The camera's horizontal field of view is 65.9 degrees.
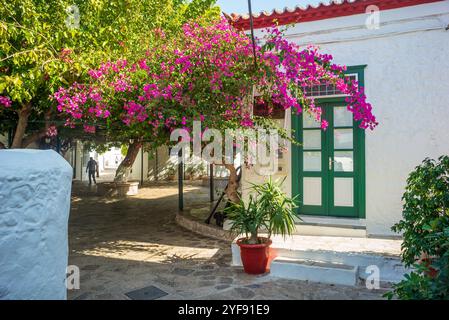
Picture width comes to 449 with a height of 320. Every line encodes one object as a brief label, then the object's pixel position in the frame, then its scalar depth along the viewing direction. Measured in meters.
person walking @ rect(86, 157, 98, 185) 19.31
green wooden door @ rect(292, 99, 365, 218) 6.79
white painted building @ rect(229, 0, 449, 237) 6.28
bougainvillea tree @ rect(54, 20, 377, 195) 5.48
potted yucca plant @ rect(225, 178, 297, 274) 5.07
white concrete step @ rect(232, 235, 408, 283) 4.87
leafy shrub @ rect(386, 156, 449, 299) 2.19
